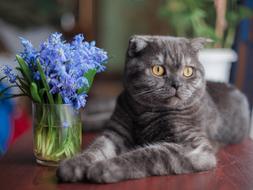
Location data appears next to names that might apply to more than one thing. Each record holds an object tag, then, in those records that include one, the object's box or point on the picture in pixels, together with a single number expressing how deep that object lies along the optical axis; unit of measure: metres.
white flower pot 1.74
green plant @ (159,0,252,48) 1.87
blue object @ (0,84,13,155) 1.72
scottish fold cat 1.00
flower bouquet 0.98
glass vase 1.02
